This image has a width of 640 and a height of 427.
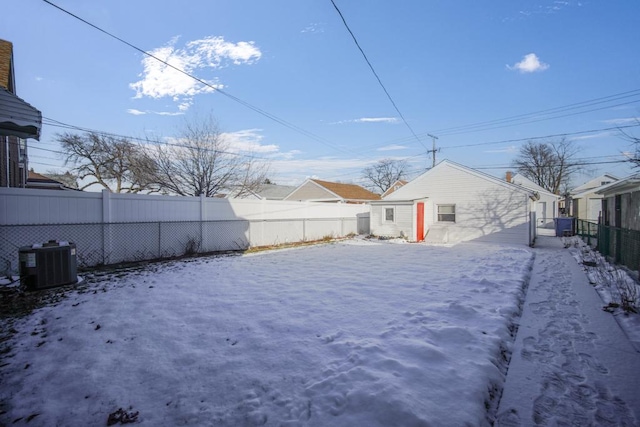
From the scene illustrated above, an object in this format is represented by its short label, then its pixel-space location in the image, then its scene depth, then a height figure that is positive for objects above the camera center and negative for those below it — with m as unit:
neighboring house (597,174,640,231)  8.83 +0.22
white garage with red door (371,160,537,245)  15.48 -0.02
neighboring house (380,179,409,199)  43.66 +3.41
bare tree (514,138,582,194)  44.81 +5.79
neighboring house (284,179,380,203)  27.52 +1.53
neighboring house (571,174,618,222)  25.27 +0.44
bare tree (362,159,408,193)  53.38 +5.55
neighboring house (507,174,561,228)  31.92 +0.15
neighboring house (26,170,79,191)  19.12 +1.69
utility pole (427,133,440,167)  29.27 +5.49
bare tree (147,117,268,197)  16.22 +2.24
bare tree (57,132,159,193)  25.22 +4.38
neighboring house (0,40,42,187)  4.16 +1.35
